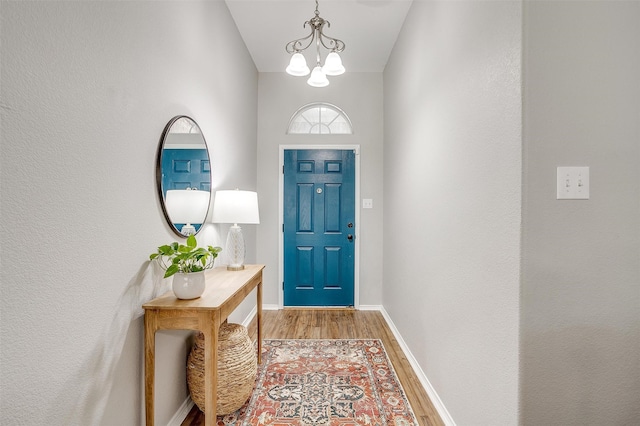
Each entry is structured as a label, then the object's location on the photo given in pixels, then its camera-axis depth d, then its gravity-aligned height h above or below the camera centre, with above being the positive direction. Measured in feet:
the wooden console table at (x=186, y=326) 4.69 -1.71
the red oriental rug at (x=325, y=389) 6.02 -3.87
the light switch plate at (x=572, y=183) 3.71 +0.34
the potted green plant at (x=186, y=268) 4.87 -0.90
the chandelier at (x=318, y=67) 7.51 +3.46
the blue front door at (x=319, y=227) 12.53 -0.62
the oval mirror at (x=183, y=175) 5.40 +0.66
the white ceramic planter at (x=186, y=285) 4.94 -1.15
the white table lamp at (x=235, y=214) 7.46 -0.08
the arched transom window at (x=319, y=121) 12.74 +3.60
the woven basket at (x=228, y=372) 5.73 -2.93
